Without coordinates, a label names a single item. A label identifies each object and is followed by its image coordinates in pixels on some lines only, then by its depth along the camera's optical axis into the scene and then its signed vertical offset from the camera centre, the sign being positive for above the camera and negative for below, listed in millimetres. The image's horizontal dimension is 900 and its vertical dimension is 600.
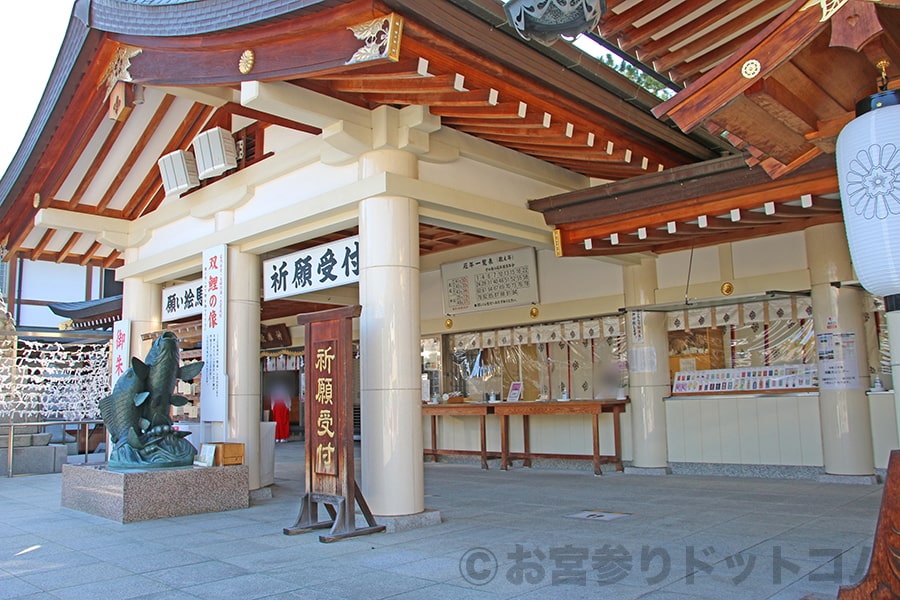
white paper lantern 3479 +927
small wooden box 7523 -711
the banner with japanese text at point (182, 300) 9266 +1242
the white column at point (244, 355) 8305 +403
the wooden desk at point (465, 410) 10844 -424
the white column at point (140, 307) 10398 +1261
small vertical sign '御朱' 10281 +653
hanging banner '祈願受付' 6887 +1248
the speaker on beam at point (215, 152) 8398 +2881
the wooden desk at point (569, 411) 9547 -416
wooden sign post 5859 -361
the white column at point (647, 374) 9477 +79
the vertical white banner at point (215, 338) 8281 +620
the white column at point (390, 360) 6141 +222
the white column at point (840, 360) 7914 +178
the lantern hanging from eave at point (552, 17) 3883 +2068
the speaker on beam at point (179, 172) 8953 +2821
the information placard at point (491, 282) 10875 +1646
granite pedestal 6840 -1042
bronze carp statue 7461 -219
